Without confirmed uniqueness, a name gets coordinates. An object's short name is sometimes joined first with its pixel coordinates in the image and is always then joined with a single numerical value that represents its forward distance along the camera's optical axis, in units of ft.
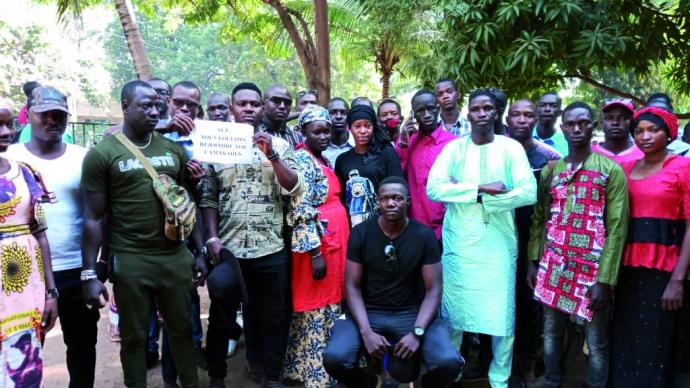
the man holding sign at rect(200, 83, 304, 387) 11.32
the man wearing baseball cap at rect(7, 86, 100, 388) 9.59
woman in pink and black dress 9.99
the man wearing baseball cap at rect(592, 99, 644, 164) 11.80
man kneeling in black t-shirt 10.32
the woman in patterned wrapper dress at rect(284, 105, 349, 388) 12.01
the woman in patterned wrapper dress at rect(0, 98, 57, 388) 8.52
